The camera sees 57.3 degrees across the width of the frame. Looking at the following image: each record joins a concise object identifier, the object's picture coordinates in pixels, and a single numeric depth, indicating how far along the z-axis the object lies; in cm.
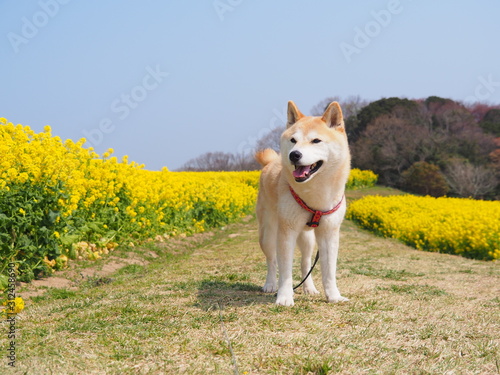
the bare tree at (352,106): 4770
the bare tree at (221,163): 4478
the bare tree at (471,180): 3206
